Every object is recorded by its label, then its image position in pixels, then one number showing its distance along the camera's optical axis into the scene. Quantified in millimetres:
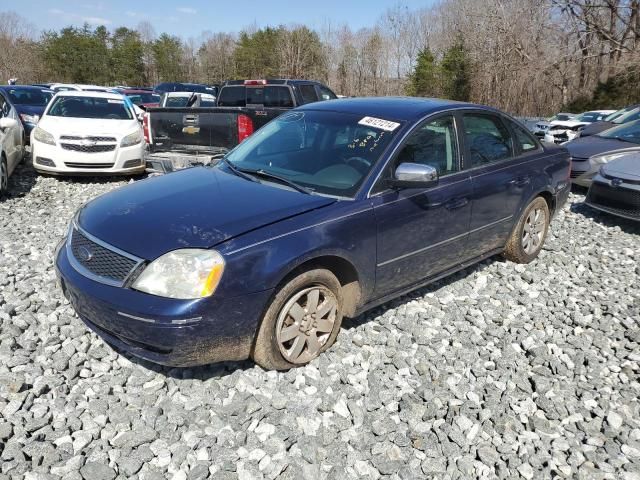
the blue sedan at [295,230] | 2736
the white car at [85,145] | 8039
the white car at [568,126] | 15078
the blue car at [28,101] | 11612
